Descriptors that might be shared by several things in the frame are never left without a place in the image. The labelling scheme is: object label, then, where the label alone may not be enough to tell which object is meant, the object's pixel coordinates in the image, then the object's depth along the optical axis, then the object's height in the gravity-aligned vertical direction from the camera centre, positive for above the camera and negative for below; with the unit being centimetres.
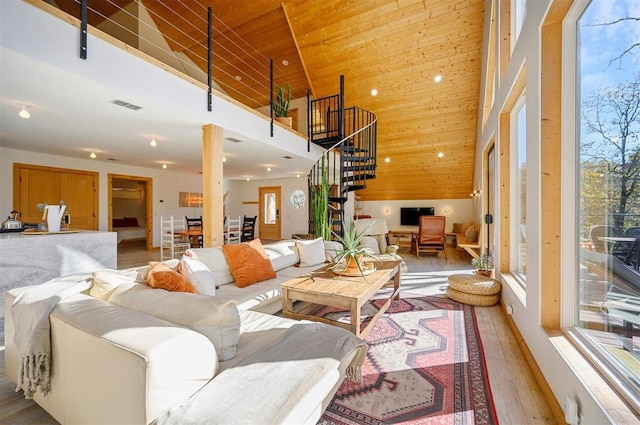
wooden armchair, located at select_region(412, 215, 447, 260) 636 -57
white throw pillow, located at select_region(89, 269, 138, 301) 168 -46
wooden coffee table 214 -67
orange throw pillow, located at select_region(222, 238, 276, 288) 283 -58
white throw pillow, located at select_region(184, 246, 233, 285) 271 -52
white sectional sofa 94 -66
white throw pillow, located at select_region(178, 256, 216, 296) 199 -49
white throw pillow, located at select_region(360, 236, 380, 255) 540 -63
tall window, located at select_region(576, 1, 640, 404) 118 +12
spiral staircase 532 +141
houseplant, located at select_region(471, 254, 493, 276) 366 -73
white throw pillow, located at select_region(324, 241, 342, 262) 402 -57
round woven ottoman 325 -96
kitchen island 261 -48
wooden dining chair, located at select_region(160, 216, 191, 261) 563 -74
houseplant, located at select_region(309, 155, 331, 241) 470 -1
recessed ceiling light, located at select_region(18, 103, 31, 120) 296 +109
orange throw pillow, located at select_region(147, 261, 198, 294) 170 -44
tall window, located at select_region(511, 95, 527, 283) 291 +26
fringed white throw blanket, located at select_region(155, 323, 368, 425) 91 -68
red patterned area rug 154 -115
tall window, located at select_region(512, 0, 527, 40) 262 +206
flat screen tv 875 -10
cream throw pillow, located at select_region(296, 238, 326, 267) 372 -58
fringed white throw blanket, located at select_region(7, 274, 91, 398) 129 -61
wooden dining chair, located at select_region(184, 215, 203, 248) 645 -41
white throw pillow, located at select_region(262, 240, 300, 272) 343 -57
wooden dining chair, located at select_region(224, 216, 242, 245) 645 -53
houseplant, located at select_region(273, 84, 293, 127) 514 +195
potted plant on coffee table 272 -48
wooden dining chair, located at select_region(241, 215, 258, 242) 720 -49
